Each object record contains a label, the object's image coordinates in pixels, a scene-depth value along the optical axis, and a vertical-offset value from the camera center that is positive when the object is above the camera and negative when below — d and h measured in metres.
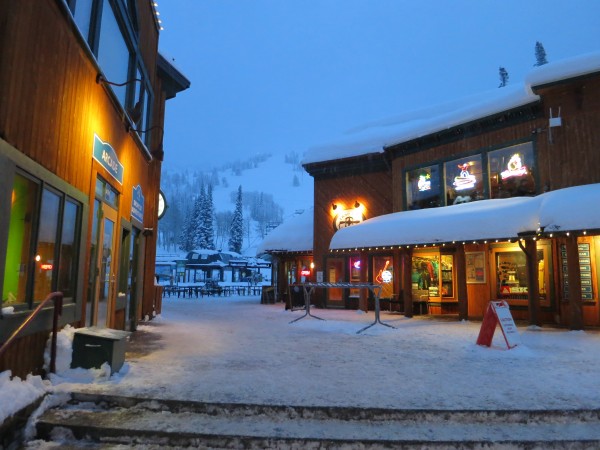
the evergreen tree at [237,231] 84.42 +9.25
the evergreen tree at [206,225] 73.75 +9.23
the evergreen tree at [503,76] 42.66 +20.10
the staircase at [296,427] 3.95 -1.40
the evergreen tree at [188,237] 79.15 +8.20
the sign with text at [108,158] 6.88 +2.00
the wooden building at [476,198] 11.30 +2.78
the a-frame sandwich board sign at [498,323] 8.09 -0.81
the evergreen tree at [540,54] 48.26 +25.81
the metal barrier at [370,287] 11.23 -0.20
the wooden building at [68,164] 4.32 +1.46
